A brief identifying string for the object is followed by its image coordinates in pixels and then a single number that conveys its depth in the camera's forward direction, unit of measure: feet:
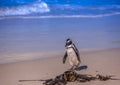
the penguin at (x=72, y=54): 21.62
